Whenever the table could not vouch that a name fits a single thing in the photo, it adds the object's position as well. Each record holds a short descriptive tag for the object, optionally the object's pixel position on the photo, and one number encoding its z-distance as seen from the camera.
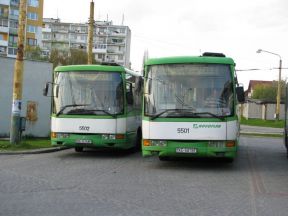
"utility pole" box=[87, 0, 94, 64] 27.87
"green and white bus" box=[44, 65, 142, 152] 16.27
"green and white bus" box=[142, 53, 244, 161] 13.34
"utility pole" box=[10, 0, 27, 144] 18.52
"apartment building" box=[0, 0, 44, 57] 94.56
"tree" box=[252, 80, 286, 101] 107.25
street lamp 52.59
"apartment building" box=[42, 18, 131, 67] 137.38
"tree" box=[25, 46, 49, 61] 66.74
